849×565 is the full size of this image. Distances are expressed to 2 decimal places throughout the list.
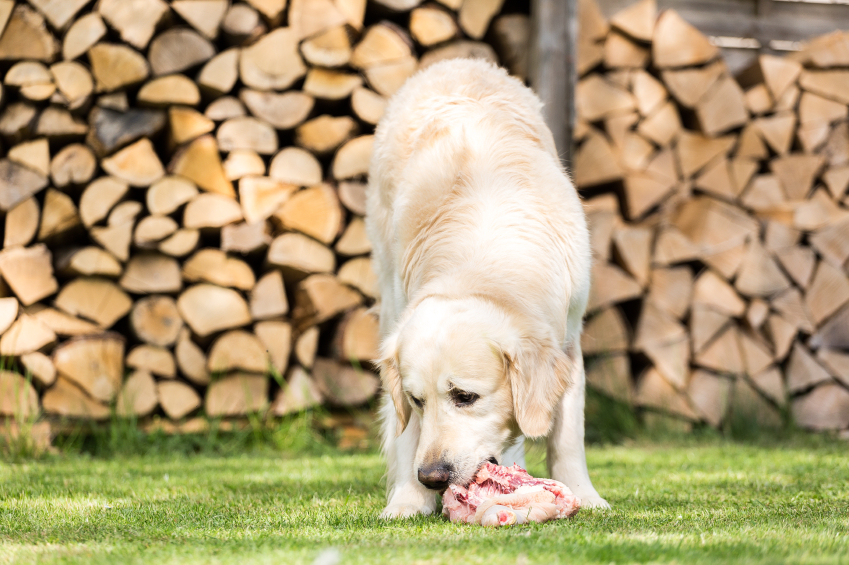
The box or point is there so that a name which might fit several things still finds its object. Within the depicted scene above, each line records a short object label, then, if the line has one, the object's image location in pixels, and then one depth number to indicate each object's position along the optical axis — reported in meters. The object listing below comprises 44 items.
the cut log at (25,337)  8.03
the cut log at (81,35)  8.27
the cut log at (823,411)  9.55
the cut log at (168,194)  8.44
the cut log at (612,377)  9.37
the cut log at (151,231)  8.37
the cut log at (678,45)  9.74
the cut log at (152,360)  8.50
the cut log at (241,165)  8.72
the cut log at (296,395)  8.88
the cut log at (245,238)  8.60
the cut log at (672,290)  9.58
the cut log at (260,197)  8.71
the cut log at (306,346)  8.95
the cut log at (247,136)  8.72
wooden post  9.18
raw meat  4.24
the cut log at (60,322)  8.23
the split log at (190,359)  8.62
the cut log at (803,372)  9.62
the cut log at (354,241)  9.00
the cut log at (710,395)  9.45
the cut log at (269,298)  8.77
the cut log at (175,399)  8.59
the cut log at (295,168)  8.84
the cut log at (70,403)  8.21
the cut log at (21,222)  8.16
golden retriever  4.60
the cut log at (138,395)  8.41
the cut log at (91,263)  8.23
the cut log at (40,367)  8.08
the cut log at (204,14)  8.48
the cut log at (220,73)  8.59
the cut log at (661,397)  9.37
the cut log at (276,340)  8.82
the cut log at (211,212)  8.50
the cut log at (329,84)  8.89
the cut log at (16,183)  8.15
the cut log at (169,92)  8.45
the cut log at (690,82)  9.76
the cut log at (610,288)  9.42
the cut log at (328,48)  8.80
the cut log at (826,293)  9.75
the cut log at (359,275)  9.00
